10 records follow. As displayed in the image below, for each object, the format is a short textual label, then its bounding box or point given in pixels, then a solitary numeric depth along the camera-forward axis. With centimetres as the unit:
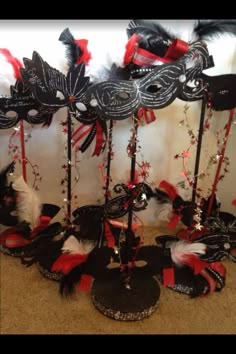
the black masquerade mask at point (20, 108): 101
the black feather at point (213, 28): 99
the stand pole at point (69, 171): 98
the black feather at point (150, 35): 99
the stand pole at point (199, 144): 94
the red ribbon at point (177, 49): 84
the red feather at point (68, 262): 101
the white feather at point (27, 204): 111
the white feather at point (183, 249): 104
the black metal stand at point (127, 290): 94
